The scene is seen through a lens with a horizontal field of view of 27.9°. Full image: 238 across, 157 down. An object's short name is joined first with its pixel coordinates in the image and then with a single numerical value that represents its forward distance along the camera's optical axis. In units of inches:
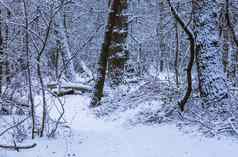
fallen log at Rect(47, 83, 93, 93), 701.0
